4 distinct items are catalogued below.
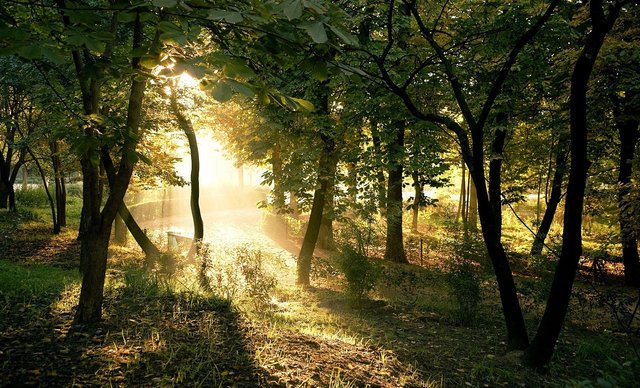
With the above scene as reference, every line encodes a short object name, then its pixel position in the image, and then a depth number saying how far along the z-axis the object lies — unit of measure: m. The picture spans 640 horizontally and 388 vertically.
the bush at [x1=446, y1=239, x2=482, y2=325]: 8.08
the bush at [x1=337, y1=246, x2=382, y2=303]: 8.92
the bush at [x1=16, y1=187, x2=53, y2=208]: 24.54
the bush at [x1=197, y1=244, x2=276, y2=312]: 7.51
